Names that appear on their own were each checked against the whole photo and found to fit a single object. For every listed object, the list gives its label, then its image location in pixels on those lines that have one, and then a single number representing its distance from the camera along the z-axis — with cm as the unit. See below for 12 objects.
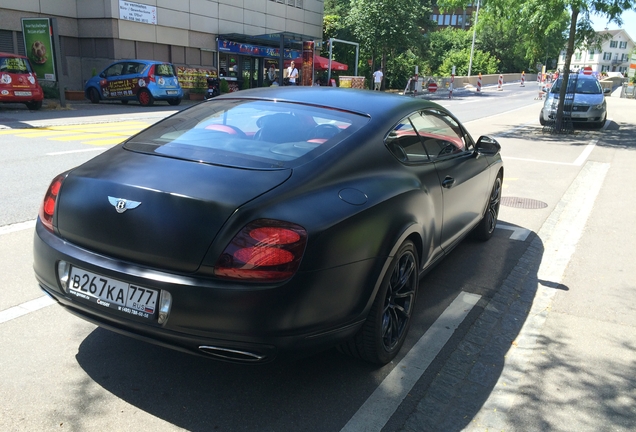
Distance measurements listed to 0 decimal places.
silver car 1806
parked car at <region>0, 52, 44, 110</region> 1708
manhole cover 787
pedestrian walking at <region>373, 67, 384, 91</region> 3678
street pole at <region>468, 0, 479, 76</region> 6096
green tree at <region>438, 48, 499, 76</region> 6462
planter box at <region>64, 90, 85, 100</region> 2398
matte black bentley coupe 258
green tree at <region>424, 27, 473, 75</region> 7294
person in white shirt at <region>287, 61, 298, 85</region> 2875
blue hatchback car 2170
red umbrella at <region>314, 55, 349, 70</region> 3878
